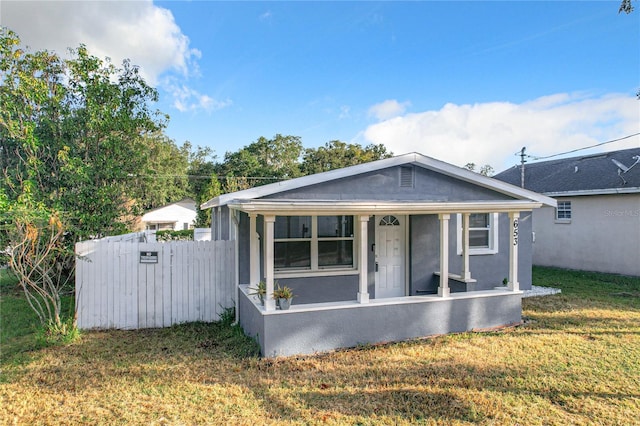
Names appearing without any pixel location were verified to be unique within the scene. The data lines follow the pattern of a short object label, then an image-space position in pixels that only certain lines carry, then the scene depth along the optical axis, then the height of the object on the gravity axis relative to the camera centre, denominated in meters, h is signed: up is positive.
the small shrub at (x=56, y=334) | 5.98 -2.02
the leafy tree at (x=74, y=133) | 7.19 +1.91
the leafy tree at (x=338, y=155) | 37.28 +6.75
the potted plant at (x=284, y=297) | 5.66 -1.28
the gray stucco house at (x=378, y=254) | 5.84 -0.81
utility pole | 19.77 +3.43
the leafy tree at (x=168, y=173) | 35.78 +4.98
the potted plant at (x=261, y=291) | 6.00 -1.26
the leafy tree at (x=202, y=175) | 25.94 +5.28
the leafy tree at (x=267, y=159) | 38.69 +6.86
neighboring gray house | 12.79 +0.03
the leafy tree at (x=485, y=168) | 56.95 +8.14
